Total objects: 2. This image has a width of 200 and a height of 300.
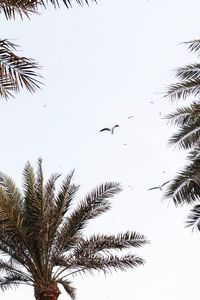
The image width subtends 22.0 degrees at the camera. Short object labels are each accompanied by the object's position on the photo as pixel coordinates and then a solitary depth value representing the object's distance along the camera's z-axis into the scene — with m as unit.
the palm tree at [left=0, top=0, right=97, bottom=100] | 5.76
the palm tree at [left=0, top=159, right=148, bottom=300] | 14.29
